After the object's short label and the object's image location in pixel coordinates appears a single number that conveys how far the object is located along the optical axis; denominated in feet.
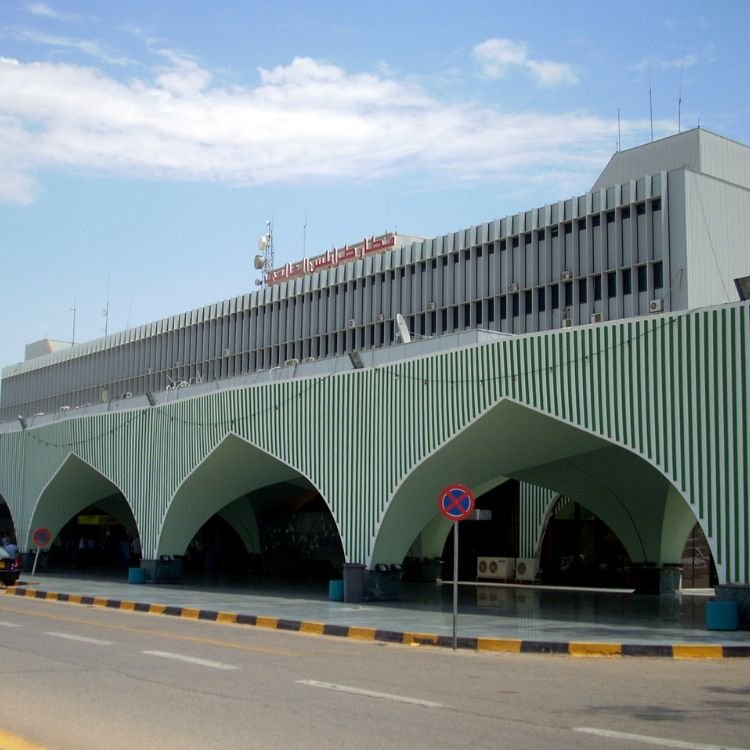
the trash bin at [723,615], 52.21
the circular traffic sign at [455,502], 47.55
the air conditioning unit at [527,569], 110.01
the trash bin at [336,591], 76.74
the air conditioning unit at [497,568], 112.37
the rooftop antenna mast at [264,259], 189.08
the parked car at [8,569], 92.53
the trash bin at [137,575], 98.89
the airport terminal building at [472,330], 58.29
